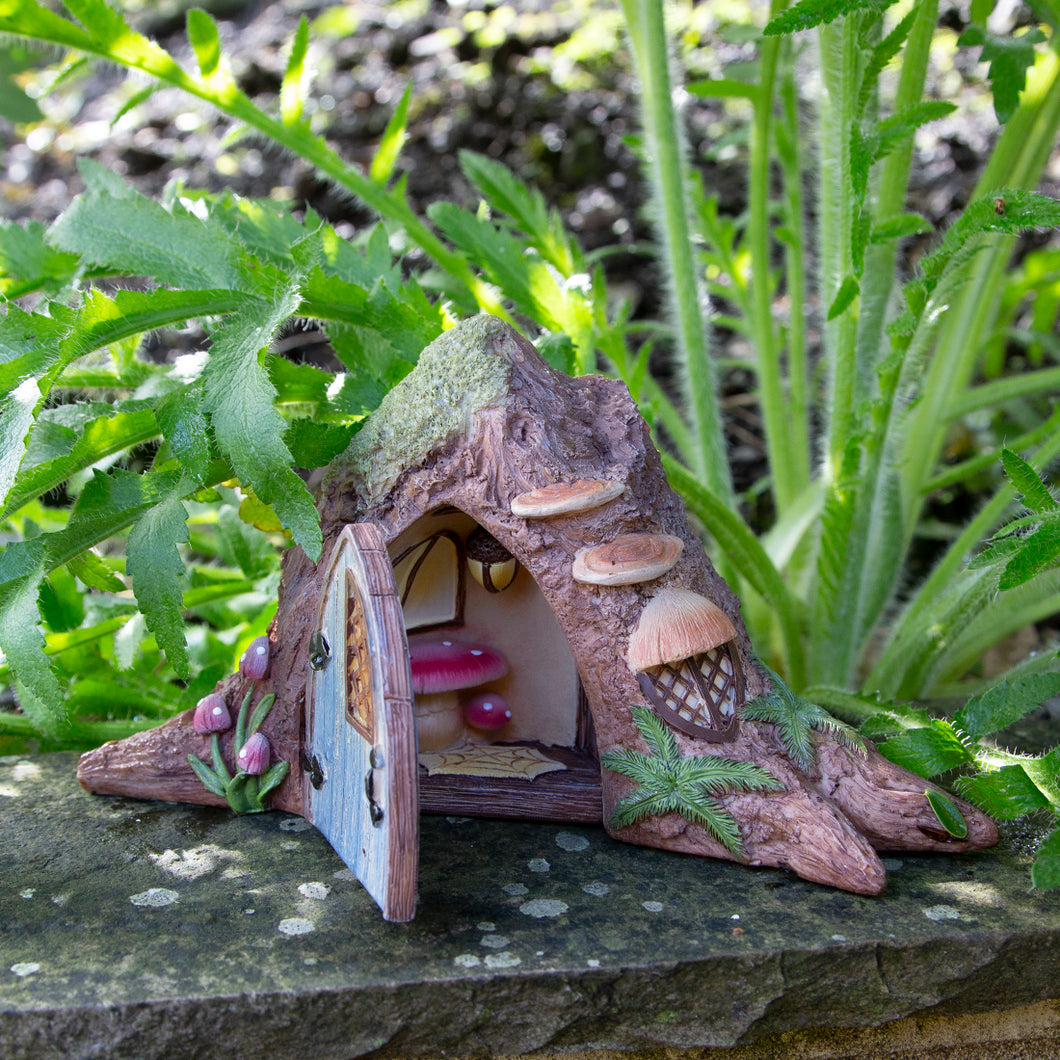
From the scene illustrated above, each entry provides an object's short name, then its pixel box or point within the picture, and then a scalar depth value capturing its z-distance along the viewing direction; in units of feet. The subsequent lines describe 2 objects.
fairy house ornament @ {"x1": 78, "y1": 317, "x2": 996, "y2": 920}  1.90
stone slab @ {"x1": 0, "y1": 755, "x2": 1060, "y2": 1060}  1.79
